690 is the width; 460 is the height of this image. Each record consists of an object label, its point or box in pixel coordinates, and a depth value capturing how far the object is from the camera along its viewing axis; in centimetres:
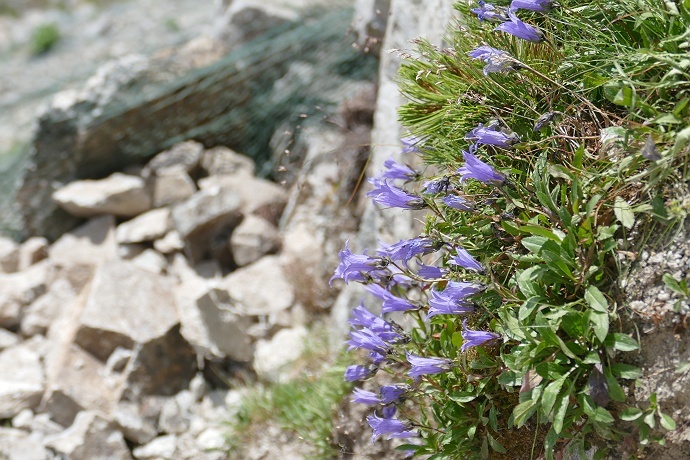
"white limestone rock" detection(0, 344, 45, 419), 440
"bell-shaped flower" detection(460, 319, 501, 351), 224
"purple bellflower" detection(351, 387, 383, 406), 260
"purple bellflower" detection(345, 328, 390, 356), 252
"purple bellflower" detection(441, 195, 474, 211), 237
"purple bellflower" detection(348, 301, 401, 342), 258
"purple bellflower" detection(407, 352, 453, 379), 238
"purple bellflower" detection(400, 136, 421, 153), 282
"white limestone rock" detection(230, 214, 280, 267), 531
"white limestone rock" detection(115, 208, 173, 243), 543
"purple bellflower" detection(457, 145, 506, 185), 221
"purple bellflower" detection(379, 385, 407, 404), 249
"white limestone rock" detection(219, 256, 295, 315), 498
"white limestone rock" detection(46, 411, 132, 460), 399
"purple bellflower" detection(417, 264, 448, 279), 247
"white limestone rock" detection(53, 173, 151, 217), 557
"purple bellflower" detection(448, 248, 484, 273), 226
